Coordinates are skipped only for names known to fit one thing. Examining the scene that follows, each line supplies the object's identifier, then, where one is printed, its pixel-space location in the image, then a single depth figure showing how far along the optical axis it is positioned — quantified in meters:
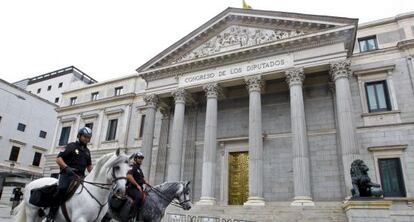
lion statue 12.52
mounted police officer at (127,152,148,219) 7.63
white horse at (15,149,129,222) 5.54
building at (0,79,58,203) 35.81
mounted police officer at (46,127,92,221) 5.64
